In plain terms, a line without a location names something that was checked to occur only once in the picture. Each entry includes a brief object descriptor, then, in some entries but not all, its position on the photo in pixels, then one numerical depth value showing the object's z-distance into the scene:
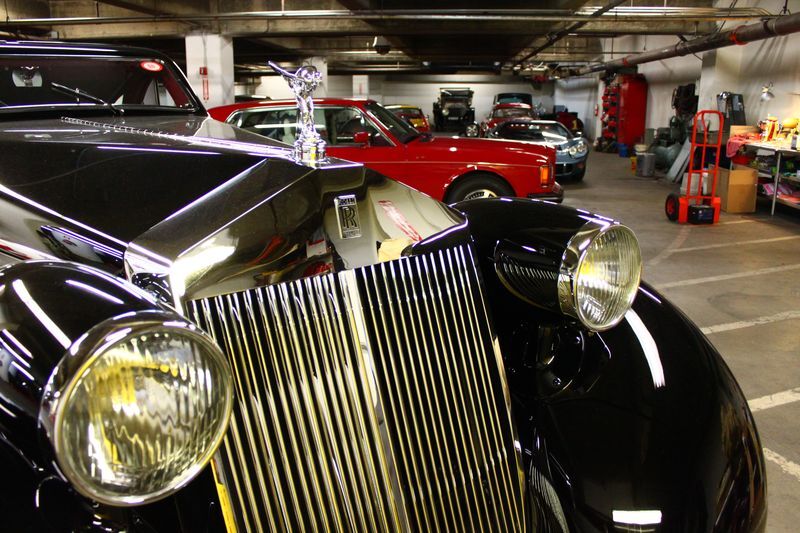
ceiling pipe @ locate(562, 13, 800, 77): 9.41
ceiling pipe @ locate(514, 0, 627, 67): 10.67
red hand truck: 8.04
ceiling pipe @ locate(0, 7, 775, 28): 11.43
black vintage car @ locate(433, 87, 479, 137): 27.59
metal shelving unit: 8.16
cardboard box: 8.91
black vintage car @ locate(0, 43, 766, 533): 0.90
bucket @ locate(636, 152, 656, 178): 13.02
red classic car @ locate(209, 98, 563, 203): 7.24
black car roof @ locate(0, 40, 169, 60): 2.58
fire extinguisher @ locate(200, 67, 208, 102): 13.75
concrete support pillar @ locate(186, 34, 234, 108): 13.79
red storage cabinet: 19.09
